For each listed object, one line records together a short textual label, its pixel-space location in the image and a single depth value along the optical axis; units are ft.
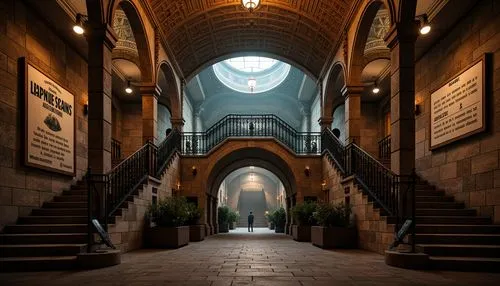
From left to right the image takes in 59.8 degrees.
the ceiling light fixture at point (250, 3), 38.42
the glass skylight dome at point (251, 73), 87.76
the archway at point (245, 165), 57.36
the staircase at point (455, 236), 21.65
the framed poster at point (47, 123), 29.76
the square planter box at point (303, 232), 45.50
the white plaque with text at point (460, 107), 29.68
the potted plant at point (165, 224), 36.63
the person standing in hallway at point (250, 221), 86.69
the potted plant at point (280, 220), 77.00
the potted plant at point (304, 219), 44.55
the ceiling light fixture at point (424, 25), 31.53
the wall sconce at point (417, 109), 40.20
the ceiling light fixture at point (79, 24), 30.52
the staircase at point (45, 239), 21.98
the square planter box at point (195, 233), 46.16
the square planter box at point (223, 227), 75.24
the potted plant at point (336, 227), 35.88
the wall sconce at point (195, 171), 55.72
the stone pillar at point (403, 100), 26.50
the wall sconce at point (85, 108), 40.30
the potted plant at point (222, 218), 75.82
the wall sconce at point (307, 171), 55.26
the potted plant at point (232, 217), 83.87
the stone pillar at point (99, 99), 26.71
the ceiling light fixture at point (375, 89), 57.11
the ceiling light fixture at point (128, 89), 57.52
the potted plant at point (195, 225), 44.13
